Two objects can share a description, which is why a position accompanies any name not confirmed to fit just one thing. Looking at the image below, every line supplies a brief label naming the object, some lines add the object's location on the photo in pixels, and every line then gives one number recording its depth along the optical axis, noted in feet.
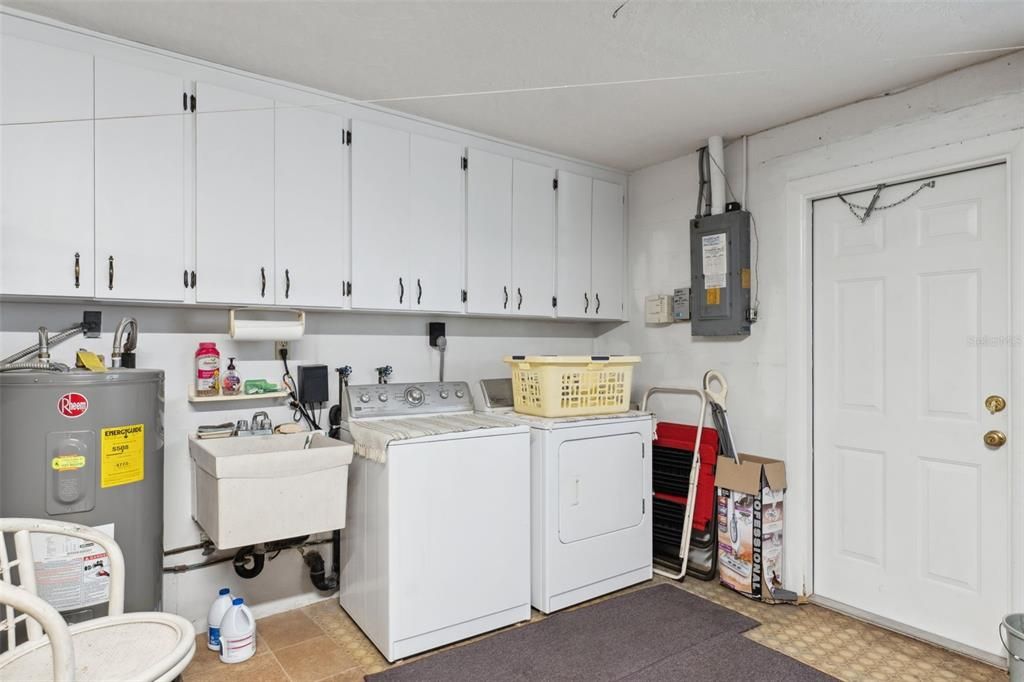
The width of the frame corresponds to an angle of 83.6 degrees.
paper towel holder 8.19
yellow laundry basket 9.48
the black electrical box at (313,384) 9.11
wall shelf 8.15
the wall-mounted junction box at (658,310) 11.68
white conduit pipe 10.53
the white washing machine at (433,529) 7.64
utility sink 6.88
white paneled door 7.70
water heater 5.94
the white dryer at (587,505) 9.01
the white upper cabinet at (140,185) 6.97
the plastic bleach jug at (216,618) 7.88
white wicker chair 4.32
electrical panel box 10.31
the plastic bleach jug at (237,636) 7.61
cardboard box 9.44
